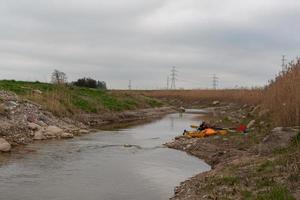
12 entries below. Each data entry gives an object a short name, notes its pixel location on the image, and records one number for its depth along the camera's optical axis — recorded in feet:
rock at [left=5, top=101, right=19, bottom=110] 88.53
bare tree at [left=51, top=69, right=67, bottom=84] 141.72
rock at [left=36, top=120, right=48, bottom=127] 88.53
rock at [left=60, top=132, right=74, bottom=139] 85.37
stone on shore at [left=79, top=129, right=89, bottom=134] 96.32
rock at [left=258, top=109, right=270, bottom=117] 74.00
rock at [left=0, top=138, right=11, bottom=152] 64.27
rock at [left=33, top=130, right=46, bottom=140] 80.29
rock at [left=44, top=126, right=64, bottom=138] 84.00
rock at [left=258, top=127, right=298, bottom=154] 45.85
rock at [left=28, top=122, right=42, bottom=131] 82.85
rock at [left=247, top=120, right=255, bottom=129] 79.80
